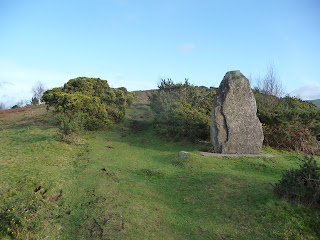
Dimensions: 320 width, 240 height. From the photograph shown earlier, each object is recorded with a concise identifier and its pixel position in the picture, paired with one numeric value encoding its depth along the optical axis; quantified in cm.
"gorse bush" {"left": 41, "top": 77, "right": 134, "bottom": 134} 1506
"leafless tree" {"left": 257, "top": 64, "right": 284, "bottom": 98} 2008
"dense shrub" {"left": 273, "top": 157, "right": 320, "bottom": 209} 532
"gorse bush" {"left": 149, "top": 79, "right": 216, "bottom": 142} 1544
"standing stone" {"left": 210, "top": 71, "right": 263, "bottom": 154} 1248
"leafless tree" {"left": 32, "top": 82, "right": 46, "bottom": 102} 3934
